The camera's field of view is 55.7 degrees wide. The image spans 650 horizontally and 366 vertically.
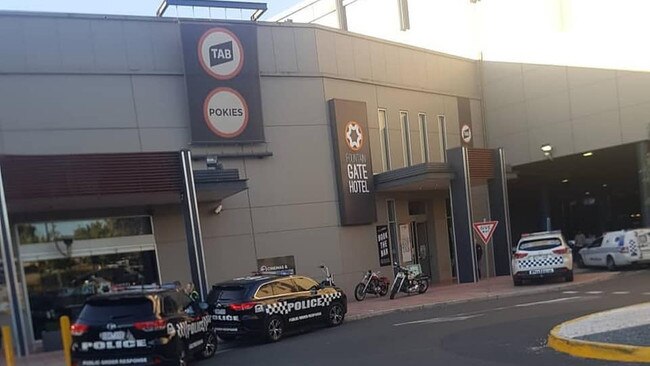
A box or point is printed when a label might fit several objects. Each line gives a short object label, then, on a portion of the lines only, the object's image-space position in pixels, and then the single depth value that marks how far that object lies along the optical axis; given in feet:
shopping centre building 56.08
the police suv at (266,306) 43.98
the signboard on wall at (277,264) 66.59
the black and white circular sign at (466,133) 92.99
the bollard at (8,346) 32.81
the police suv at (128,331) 32.17
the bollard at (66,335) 35.37
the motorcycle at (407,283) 67.56
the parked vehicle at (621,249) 79.56
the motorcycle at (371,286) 68.08
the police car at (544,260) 67.67
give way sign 64.13
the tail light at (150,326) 32.37
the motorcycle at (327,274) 65.87
